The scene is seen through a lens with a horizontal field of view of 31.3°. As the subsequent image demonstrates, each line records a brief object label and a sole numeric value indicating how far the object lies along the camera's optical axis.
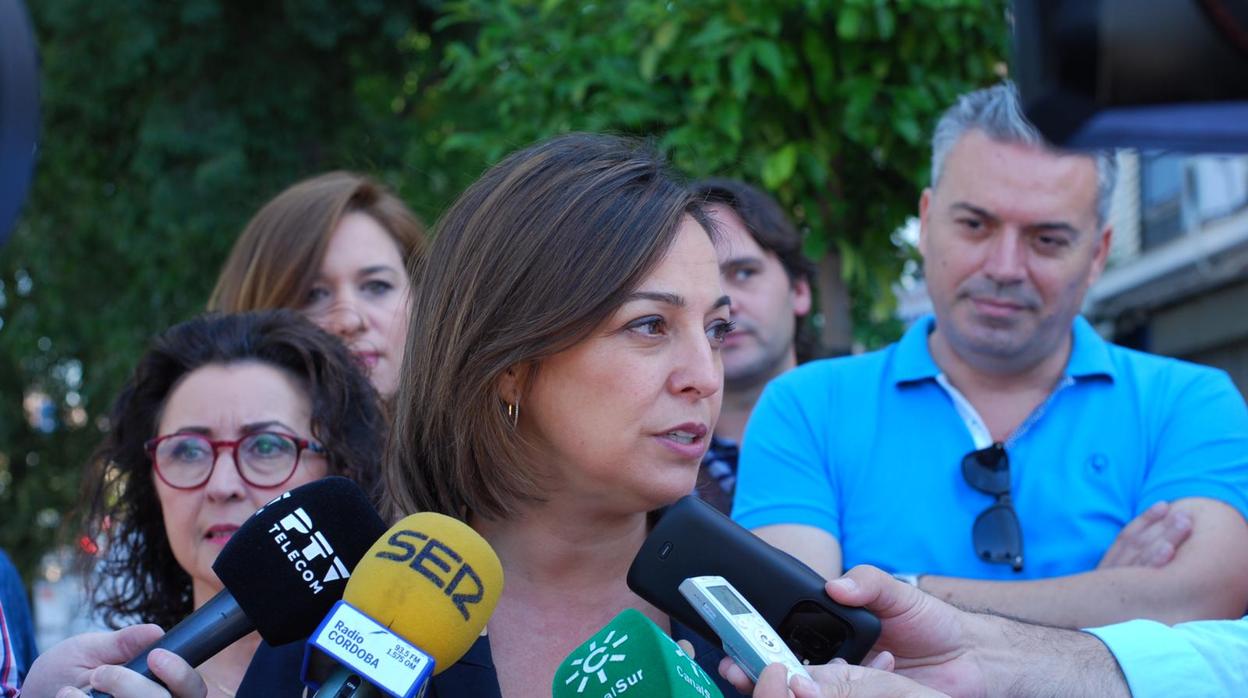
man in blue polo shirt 1.53
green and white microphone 1.12
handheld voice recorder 1.14
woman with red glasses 1.56
